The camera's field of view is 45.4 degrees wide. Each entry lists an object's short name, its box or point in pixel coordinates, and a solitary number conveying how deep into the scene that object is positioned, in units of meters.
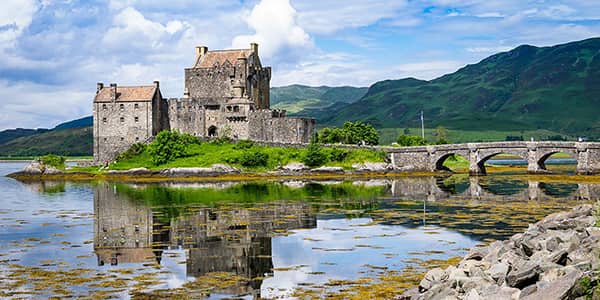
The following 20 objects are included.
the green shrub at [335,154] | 83.12
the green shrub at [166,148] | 83.31
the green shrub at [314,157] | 82.06
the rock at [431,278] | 19.88
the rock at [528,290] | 16.30
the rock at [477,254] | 22.69
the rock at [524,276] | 16.97
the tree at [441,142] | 100.38
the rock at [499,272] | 18.05
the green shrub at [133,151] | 87.25
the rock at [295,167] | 81.86
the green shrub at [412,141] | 93.56
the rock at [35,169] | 89.19
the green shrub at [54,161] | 89.76
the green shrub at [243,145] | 86.03
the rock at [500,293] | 16.59
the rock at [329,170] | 81.00
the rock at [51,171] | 88.25
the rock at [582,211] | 25.21
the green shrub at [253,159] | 82.38
